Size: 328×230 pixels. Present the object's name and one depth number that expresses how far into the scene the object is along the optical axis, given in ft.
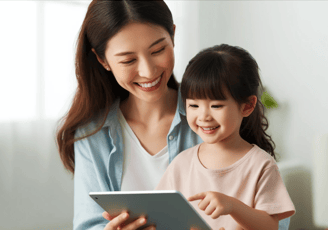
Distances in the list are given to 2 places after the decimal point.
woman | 4.61
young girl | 3.81
